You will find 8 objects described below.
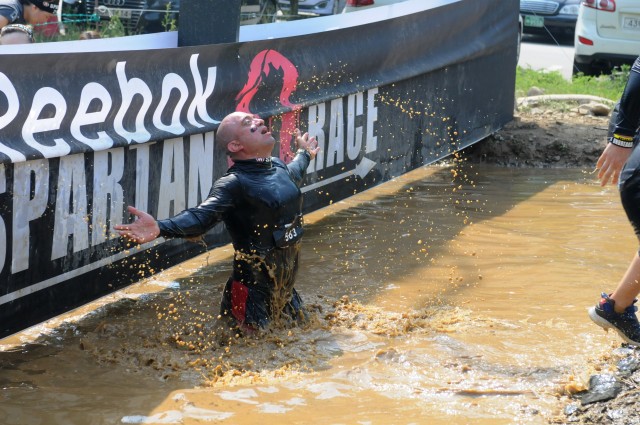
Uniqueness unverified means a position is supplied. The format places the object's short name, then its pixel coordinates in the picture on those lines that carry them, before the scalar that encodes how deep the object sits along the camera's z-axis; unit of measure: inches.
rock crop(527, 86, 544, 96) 979.9
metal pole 502.9
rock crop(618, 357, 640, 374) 365.7
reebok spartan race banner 396.8
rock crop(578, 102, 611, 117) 887.1
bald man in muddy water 440.1
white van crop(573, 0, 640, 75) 1038.4
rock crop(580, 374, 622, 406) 350.0
